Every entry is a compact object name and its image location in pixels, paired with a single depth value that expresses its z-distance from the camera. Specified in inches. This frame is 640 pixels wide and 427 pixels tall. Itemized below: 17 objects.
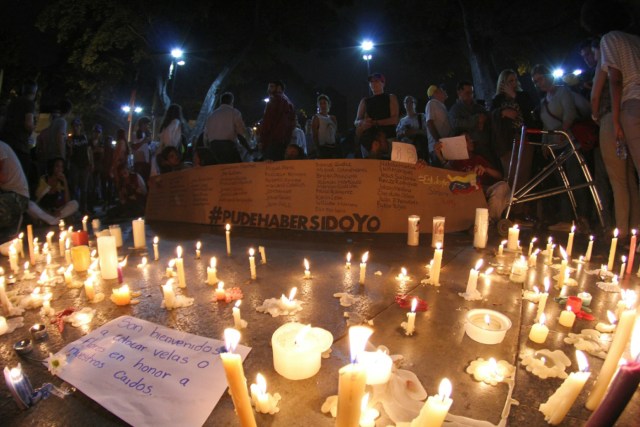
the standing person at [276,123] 272.8
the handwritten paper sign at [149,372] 71.2
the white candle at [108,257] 143.3
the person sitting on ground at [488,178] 214.4
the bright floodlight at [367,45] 609.0
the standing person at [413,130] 275.6
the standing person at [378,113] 263.7
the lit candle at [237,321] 94.1
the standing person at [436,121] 246.4
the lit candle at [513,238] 172.1
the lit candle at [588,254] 149.5
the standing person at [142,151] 349.1
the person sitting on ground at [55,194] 284.2
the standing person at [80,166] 336.8
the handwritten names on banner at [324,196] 210.2
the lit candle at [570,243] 151.2
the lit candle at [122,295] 118.0
